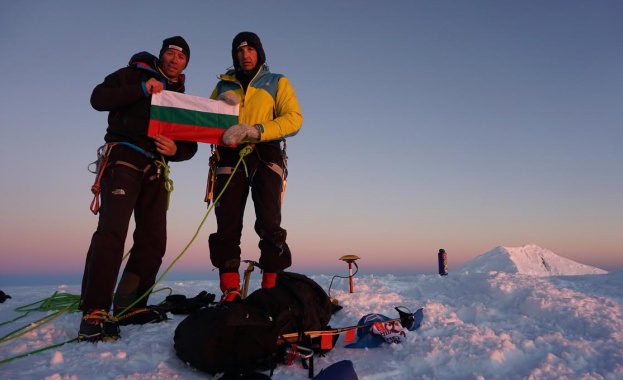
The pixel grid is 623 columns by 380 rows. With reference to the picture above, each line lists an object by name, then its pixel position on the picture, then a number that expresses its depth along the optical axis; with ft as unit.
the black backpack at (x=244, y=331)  9.07
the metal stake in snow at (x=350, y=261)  18.34
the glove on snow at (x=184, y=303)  14.69
